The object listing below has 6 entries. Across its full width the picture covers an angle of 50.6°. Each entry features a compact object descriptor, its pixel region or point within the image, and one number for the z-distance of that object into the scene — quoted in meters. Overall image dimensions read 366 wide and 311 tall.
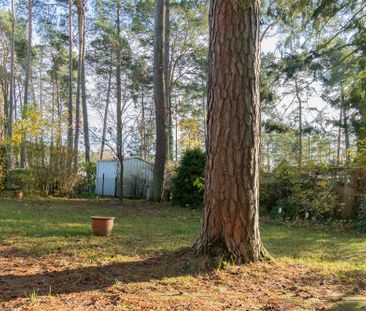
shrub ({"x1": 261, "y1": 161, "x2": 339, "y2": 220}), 8.88
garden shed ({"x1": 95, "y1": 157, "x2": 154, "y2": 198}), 17.08
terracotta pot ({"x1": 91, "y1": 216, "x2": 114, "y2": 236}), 5.89
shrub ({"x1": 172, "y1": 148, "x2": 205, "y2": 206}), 11.66
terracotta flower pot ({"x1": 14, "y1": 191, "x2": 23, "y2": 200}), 12.52
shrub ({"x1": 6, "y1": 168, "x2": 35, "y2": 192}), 13.23
